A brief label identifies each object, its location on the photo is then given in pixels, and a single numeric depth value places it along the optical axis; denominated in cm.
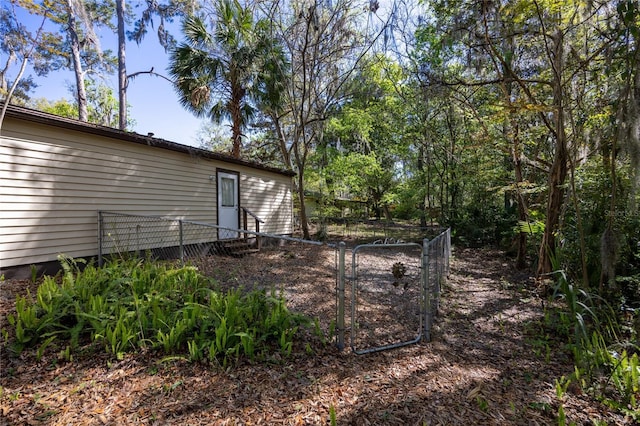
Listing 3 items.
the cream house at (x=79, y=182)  469
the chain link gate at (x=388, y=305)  306
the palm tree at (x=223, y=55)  952
